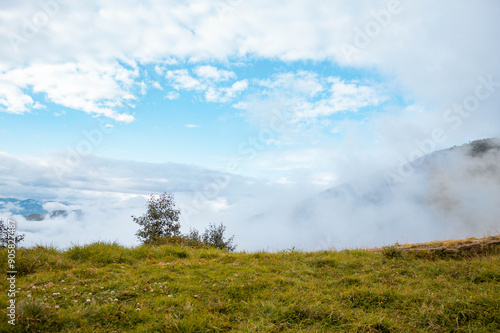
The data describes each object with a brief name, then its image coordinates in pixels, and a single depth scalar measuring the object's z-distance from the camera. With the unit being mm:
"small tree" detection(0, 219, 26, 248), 18916
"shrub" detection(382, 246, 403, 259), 11641
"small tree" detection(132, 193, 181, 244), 28672
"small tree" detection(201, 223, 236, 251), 32750
